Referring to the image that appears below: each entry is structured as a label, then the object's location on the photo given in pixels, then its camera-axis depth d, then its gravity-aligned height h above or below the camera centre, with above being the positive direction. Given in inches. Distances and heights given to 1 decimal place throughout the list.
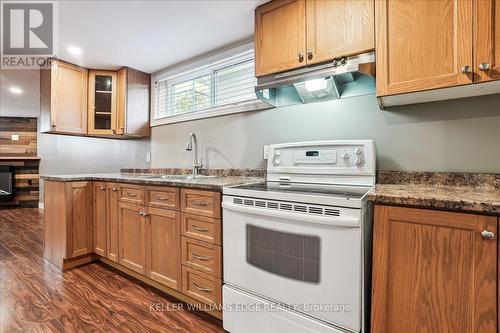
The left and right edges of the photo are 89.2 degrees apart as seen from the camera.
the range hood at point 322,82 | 55.8 +21.4
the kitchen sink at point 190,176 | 93.2 -4.3
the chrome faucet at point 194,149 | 94.5 +6.1
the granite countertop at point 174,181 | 63.6 -4.7
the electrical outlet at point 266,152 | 80.7 +4.4
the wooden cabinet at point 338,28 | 54.5 +31.4
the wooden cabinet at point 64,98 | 107.5 +29.4
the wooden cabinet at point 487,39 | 41.5 +21.2
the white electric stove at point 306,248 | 43.2 -15.7
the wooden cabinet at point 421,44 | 44.2 +23.1
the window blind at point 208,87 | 90.8 +31.9
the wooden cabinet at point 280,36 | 63.3 +34.0
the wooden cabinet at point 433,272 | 35.3 -15.9
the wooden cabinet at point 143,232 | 63.7 -21.3
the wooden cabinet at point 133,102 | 115.0 +29.2
